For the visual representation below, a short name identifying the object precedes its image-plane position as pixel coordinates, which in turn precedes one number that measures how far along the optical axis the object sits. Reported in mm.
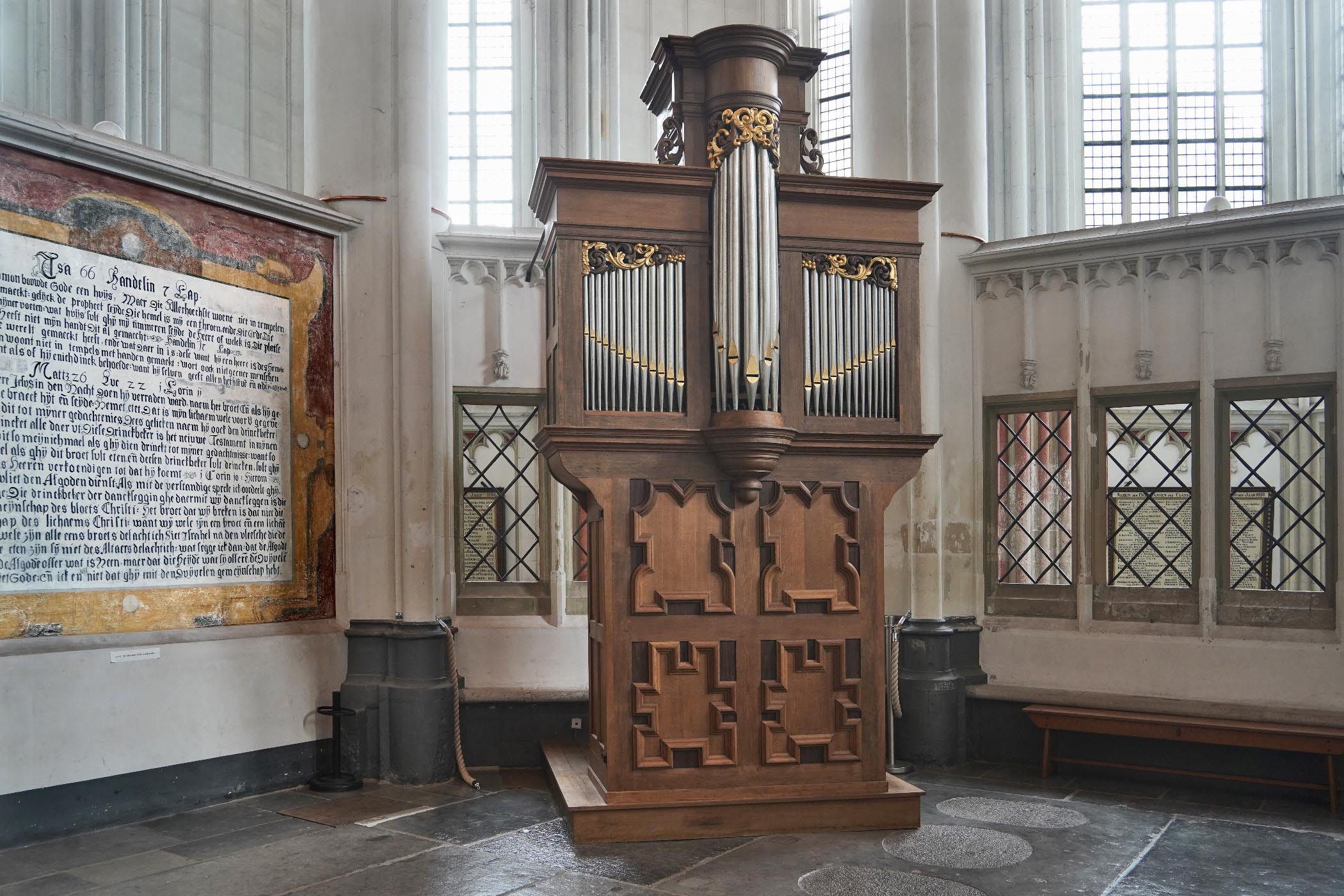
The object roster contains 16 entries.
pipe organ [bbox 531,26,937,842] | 6684
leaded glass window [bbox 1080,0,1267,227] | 12188
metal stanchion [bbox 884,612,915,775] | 8273
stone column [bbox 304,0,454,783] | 8211
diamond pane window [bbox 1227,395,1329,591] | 8039
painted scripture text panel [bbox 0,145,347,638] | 6461
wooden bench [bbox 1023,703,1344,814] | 7168
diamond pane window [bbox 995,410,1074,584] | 9070
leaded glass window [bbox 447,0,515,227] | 12492
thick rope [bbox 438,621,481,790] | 7938
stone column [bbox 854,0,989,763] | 8891
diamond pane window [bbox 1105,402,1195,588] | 8500
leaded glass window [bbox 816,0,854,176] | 12977
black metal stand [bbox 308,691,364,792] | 7691
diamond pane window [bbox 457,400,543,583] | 9203
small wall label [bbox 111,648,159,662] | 6763
